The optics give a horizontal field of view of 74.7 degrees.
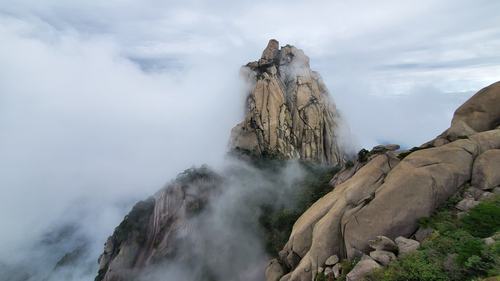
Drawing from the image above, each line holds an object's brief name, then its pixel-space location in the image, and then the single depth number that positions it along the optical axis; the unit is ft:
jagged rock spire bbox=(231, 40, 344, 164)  303.07
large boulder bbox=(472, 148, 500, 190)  66.95
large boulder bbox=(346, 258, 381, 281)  56.85
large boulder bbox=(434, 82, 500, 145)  84.69
